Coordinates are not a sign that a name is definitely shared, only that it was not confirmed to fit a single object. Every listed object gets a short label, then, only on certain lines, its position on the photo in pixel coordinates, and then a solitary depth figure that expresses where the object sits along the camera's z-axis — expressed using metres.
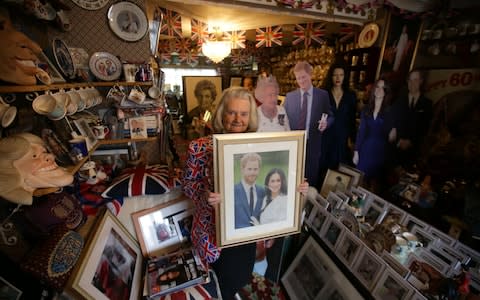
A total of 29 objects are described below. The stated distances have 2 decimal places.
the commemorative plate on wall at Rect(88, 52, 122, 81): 1.41
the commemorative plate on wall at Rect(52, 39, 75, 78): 1.02
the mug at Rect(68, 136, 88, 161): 1.00
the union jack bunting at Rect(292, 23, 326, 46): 1.83
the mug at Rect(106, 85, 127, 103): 1.45
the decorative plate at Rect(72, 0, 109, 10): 1.37
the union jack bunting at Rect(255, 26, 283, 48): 1.91
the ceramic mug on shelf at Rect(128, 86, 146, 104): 1.45
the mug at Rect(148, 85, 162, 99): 1.53
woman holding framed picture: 1.00
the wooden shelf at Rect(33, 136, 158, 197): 0.73
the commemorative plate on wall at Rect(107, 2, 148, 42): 1.42
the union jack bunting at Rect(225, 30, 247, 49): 2.20
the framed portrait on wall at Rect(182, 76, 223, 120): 3.39
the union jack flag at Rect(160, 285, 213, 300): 1.20
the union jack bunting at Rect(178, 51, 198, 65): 2.92
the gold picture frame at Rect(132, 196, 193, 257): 1.41
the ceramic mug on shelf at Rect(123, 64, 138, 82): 1.42
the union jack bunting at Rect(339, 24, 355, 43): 1.99
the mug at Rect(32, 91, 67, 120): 0.79
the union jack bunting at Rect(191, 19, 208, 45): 2.05
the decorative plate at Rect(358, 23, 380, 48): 1.75
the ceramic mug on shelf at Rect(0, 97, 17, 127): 0.65
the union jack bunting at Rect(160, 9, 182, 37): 1.84
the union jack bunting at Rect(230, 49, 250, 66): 3.60
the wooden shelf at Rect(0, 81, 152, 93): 0.67
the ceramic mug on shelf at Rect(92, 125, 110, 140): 1.31
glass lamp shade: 2.11
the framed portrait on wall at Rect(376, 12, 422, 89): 1.73
